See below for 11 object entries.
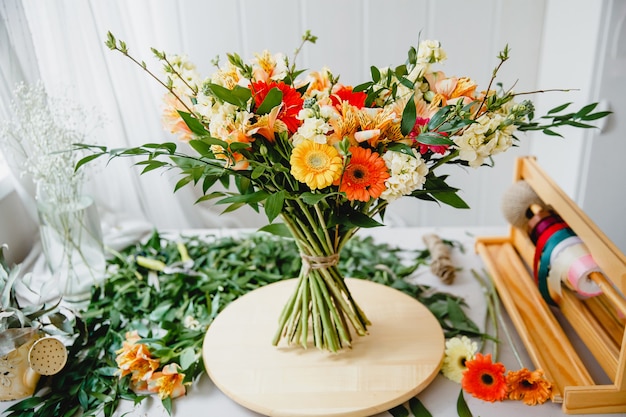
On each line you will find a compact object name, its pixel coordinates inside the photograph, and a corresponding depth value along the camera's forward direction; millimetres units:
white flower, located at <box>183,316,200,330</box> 1096
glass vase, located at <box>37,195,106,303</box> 1158
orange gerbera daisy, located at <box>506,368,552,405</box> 894
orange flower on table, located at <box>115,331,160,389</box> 954
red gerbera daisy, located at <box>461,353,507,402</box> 906
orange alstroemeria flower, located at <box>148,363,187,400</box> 924
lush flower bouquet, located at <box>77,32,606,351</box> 731
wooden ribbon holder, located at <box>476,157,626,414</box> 867
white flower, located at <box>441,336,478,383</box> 953
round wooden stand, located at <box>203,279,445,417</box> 880
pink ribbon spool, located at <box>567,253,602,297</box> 962
